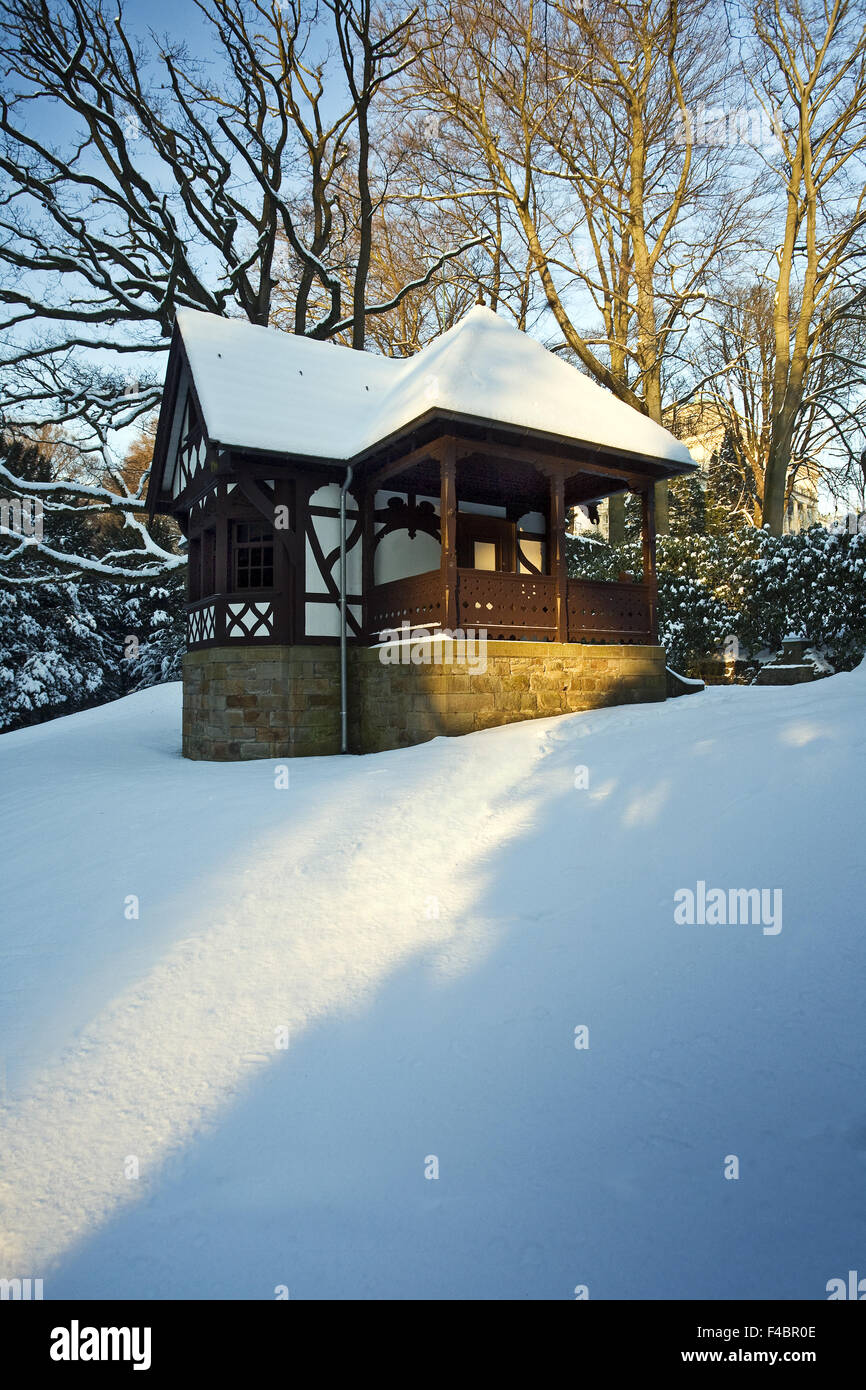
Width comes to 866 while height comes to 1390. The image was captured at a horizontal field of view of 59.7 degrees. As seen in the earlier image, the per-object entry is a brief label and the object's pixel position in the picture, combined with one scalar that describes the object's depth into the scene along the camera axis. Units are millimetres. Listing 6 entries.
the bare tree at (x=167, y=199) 15828
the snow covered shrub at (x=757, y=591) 14539
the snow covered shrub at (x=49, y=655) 22781
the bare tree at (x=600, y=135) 16922
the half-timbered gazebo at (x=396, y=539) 9672
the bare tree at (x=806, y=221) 16500
